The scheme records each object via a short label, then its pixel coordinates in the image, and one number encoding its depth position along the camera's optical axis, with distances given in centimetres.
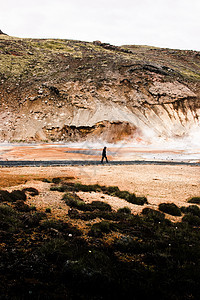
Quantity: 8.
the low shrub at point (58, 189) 1358
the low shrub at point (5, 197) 1028
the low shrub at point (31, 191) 1182
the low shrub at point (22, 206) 926
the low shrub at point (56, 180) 1680
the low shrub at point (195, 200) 1363
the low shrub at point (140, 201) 1259
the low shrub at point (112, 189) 1513
